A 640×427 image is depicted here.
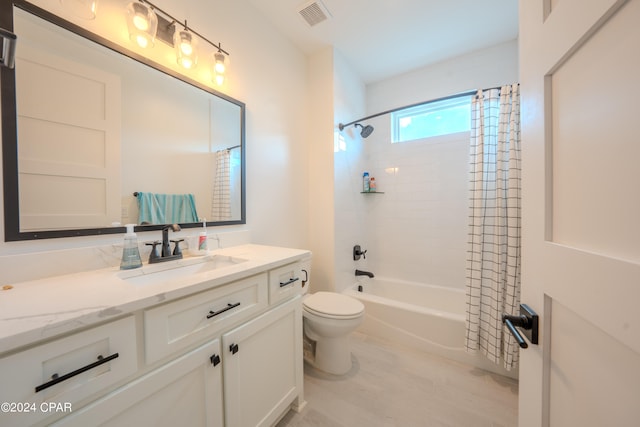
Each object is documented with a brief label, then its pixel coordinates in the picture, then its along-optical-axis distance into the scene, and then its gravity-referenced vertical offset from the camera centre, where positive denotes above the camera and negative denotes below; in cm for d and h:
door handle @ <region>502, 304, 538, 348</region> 55 -29
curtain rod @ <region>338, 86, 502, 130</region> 176 +91
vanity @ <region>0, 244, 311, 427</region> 51 -40
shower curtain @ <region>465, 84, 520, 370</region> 151 -9
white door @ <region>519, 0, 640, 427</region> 33 +0
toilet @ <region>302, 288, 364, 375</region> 153 -79
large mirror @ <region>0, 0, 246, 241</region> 82 +33
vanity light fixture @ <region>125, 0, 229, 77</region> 106 +91
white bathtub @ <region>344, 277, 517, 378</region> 175 -93
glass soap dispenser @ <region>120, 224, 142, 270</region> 98 -18
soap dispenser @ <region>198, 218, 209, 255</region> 129 -18
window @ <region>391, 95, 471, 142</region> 226 +97
